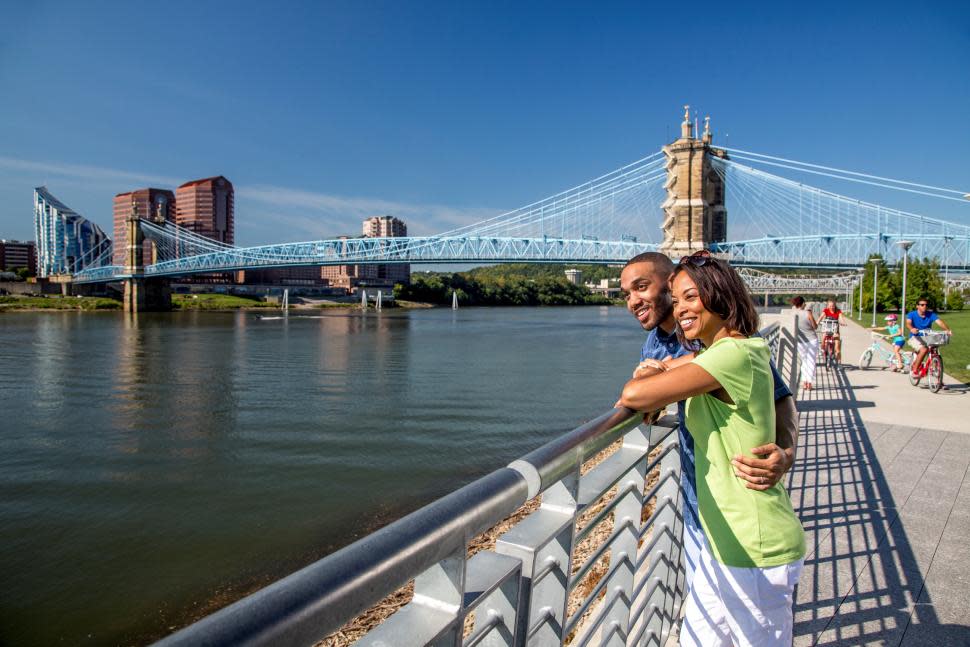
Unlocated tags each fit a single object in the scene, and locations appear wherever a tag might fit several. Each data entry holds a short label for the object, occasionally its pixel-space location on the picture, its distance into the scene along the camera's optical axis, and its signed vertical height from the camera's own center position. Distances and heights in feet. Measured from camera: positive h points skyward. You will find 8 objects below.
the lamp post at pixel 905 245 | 47.14 +4.22
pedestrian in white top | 22.79 -1.60
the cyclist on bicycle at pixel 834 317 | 30.86 -0.77
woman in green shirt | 4.14 -1.21
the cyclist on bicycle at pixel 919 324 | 22.94 -0.80
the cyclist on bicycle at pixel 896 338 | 27.85 -1.55
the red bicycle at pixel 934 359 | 21.98 -1.93
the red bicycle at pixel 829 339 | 30.86 -1.82
